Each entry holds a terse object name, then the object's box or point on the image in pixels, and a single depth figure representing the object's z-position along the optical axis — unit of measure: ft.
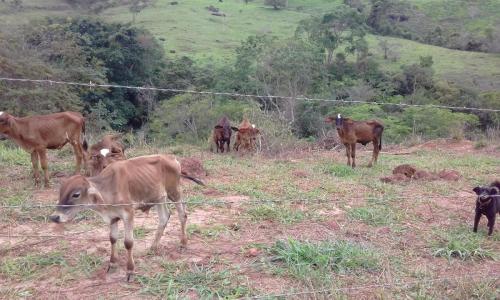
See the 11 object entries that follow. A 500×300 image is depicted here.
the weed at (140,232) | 22.56
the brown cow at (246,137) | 49.21
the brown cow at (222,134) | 48.73
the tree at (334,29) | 124.88
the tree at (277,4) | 210.13
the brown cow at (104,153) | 29.09
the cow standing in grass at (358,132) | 44.60
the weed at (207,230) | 23.04
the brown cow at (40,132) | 30.78
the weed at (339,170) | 38.37
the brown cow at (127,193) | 16.51
